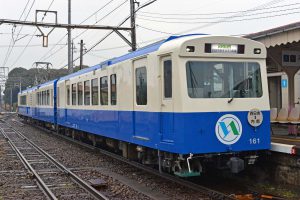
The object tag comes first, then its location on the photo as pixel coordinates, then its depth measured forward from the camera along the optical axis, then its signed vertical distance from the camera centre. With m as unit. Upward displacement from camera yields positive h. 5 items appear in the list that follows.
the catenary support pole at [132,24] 21.48 +3.64
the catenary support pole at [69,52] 31.53 +3.55
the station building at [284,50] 13.95 +1.75
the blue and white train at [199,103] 8.34 -0.05
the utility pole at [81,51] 36.69 +4.18
